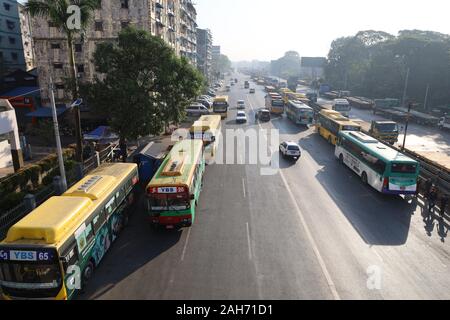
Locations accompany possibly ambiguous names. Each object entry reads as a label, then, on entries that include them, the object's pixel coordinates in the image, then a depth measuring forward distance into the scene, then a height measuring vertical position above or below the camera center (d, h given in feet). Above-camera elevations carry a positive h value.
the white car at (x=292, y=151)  110.32 -25.23
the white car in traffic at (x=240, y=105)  230.27 -21.34
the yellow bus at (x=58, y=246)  38.52 -21.23
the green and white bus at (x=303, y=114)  168.12 -20.43
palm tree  78.02 +14.36
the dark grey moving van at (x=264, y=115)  186.70 -22.80
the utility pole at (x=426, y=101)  239.99 -19.57
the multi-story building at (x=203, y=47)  485.20 +39.56
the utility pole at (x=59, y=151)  65.23 -16.05
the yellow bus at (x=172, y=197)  58.90 -21.88
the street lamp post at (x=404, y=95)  249.14 -15.52
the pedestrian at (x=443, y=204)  70.38 -27.04
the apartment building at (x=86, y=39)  148.15 +15.91
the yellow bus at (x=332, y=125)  122.72 -19.57
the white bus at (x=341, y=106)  206.08 -19.54
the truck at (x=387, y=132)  132.36 -22.64
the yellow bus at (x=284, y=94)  242.50 -15.55
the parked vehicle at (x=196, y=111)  194.29 -21.50
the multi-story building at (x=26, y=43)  241.76 +22.79
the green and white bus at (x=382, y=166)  76.89 -22.51
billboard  592.19 +23.10
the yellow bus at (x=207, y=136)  106.63 -19.82
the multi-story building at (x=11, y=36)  211.12 +23.96
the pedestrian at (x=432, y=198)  73.92 -27.33
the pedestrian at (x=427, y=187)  79.10 -26.67
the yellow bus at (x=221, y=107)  191.42 -19.03
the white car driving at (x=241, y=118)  178.91 -23.49
